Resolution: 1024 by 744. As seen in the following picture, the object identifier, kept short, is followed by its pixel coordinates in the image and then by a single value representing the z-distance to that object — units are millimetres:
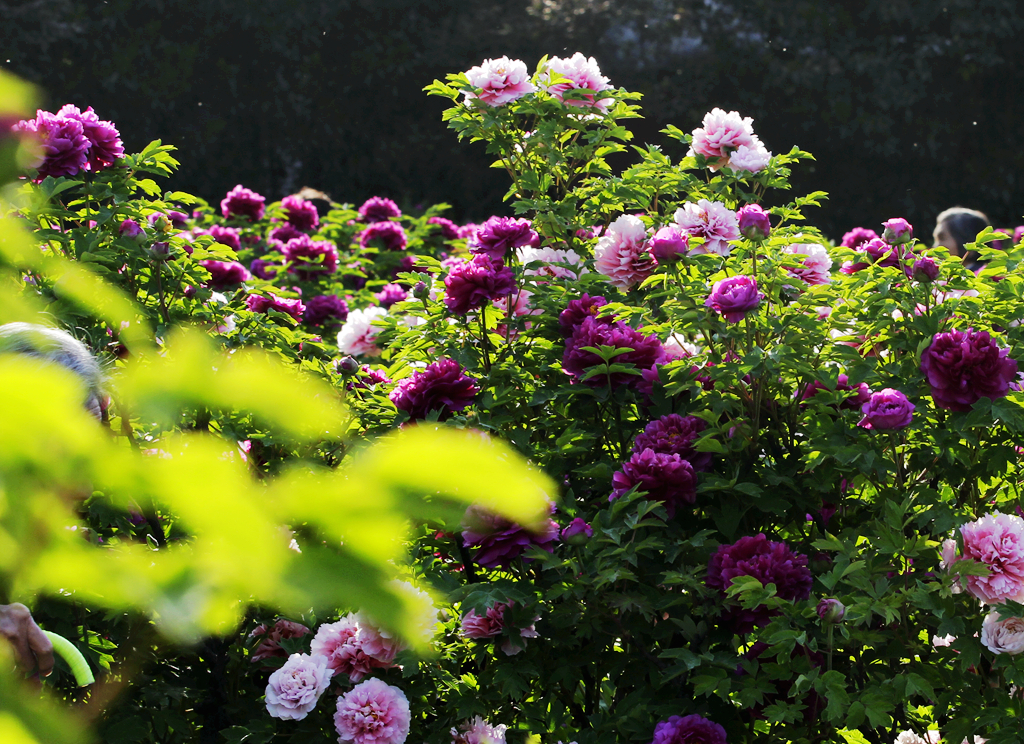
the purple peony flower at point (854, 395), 6647
